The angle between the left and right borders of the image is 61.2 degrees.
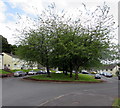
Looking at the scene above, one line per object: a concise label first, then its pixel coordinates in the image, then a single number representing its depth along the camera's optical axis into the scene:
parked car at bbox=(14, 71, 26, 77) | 22.52
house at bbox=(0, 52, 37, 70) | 35.58
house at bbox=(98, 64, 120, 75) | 51.80
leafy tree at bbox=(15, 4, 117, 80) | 13.62
